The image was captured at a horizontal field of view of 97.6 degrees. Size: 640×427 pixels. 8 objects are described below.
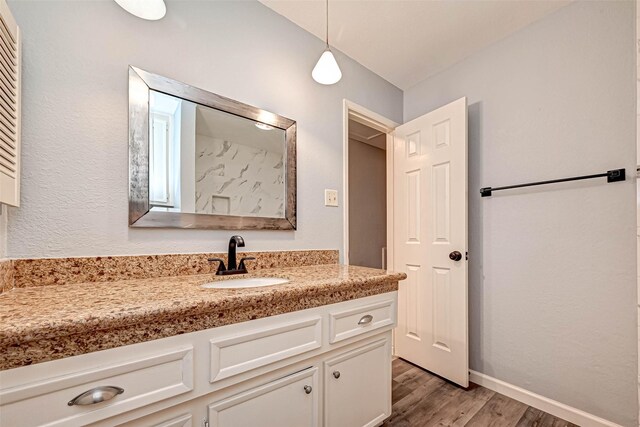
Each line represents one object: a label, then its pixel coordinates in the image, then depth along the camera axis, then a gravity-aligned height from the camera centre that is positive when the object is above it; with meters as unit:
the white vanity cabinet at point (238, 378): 0.63 -0.47
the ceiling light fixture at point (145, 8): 1.08 +0.82
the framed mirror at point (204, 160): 1.22 +0.29
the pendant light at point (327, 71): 1.47 +0.79
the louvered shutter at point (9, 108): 0.85 +0.35
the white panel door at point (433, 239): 1.93 -0.17
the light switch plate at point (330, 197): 1.90 +0.14
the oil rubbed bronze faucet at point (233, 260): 1.35 -0.21
